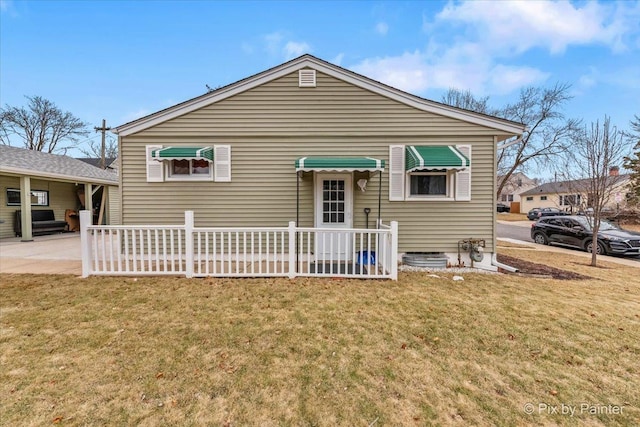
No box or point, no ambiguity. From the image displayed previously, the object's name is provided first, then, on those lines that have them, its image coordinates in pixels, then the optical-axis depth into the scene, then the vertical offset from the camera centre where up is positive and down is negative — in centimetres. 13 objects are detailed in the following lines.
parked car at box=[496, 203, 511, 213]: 4147 -13
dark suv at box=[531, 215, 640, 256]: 998 -117
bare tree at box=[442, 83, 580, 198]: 2131 +701
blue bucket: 652 -124
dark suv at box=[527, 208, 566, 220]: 3107 -62
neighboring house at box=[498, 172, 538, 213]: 4999 +297
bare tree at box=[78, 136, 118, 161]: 3061 +677
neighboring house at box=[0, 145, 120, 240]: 1049 +114
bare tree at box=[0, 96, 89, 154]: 2473 +790
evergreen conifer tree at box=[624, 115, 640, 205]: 1902 +208
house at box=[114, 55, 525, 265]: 681 +124
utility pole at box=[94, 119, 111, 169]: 1933 +570
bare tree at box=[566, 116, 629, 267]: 755 +139
